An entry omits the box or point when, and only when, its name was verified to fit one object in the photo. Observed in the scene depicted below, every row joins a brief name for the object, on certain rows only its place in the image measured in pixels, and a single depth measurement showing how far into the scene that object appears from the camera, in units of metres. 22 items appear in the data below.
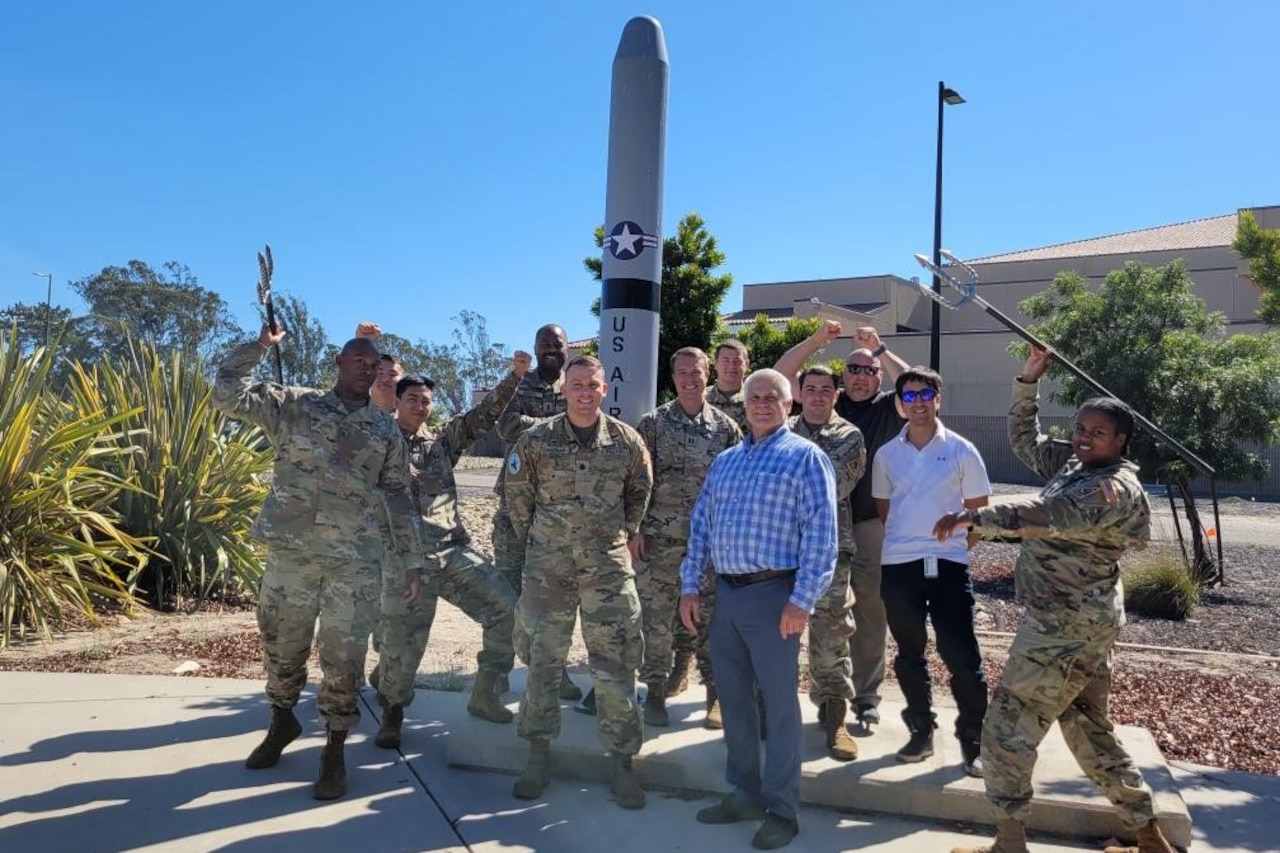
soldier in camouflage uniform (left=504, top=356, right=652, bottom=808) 4.19
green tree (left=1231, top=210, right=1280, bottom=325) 7.59
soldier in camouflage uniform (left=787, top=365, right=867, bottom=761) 4.56
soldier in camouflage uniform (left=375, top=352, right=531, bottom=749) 4.86
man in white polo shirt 4.27
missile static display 6.18
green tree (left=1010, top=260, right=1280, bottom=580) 10.74
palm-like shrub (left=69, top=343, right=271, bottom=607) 8.48
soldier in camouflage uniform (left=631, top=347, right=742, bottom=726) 4.88
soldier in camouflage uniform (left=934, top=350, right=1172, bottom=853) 3.45
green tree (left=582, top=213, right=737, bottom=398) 11.86
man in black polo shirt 4.86
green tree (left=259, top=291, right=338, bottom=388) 46.62
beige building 34.78
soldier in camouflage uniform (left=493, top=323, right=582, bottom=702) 5.41
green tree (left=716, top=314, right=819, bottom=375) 13.16
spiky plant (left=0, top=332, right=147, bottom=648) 6.95
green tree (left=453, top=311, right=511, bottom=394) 63.56
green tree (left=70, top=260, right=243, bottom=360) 47.44
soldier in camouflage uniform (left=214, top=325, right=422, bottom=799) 4.29
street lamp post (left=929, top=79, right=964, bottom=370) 18.22
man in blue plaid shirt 3.72
